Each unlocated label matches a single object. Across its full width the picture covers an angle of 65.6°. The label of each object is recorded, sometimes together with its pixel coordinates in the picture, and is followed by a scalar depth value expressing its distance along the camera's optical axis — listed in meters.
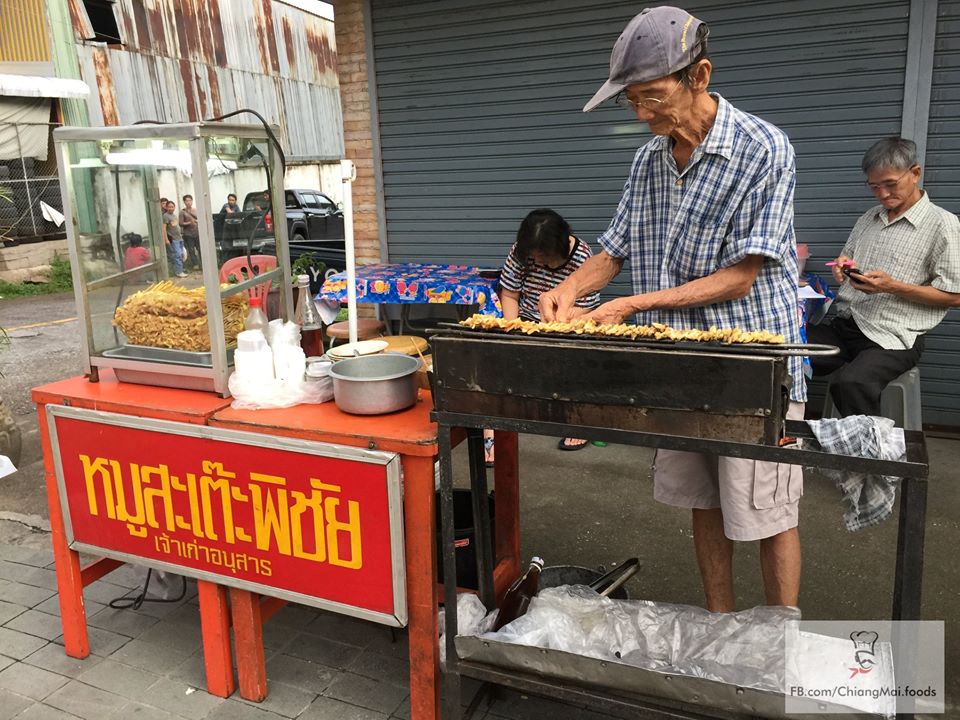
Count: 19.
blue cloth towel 1.74
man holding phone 3.72
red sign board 2.23
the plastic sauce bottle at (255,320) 2.59
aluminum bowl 2.30
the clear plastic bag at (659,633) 2.16
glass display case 2.44
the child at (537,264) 4.30
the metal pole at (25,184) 15.03
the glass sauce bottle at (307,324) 2.94
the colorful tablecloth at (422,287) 5.08
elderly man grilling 2.06
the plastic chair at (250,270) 2.55
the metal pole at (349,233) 2.53
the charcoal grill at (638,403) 1.70
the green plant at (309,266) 7.21
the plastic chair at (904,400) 4.03
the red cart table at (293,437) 2.19
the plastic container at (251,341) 2.47
